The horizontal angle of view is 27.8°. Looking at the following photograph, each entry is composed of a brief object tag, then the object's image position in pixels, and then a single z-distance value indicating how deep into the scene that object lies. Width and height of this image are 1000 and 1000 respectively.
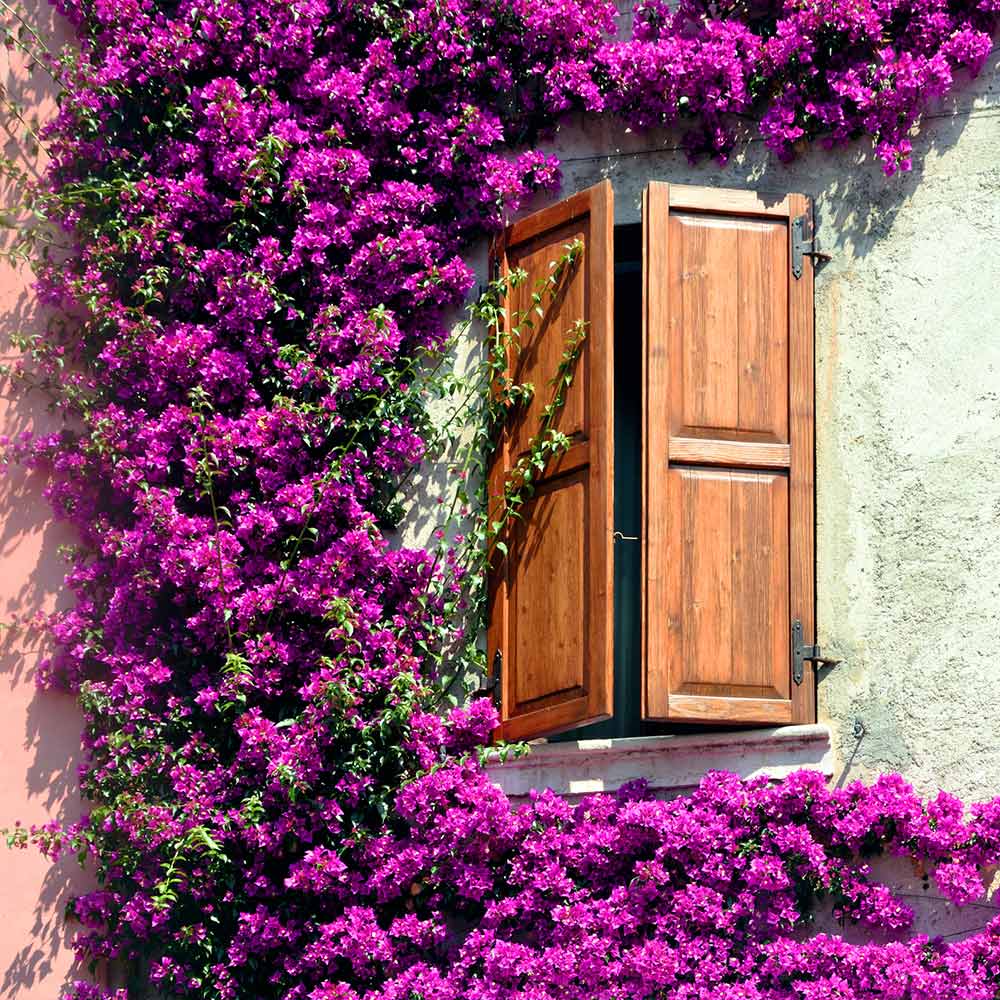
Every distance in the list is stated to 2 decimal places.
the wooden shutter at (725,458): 7.41
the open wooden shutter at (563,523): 7.48
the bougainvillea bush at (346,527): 7.28
